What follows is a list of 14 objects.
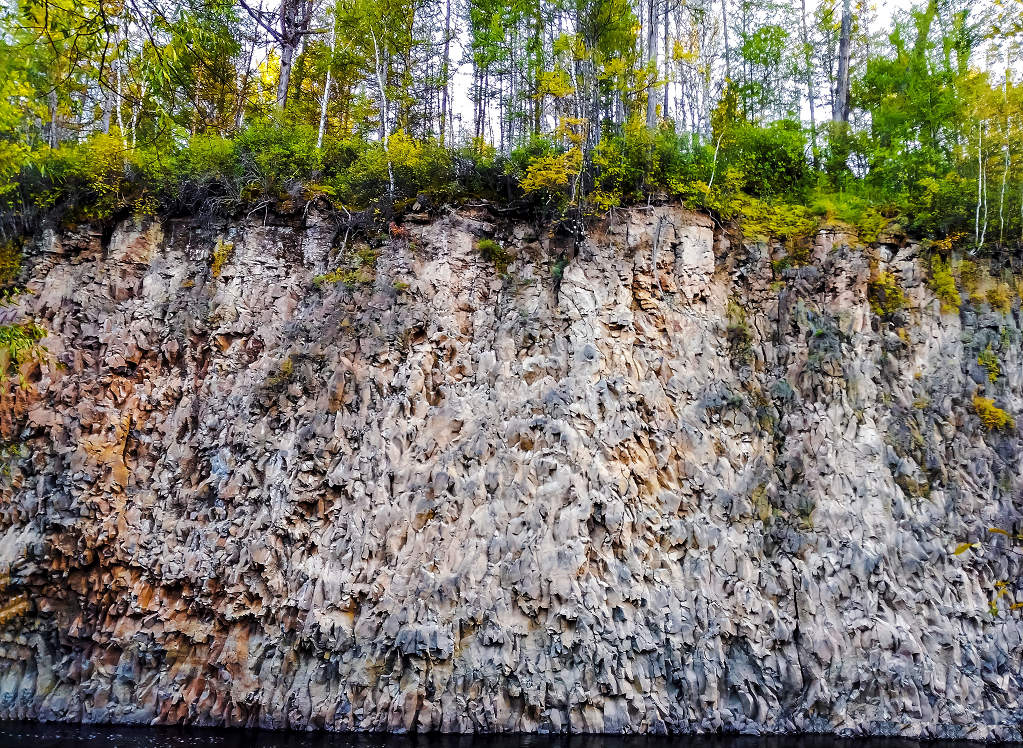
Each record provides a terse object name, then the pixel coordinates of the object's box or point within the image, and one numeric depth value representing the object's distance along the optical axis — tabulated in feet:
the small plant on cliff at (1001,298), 54.90
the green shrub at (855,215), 56.75
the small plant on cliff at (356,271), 54.75
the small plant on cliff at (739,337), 54.03
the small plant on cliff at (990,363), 52.70
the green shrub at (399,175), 57.52
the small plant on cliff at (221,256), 55.01
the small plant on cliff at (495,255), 55.62
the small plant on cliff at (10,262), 53.62
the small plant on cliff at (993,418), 51.03
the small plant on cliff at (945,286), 54.92
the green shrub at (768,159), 60.75
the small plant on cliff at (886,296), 54.90
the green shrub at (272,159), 57.11
